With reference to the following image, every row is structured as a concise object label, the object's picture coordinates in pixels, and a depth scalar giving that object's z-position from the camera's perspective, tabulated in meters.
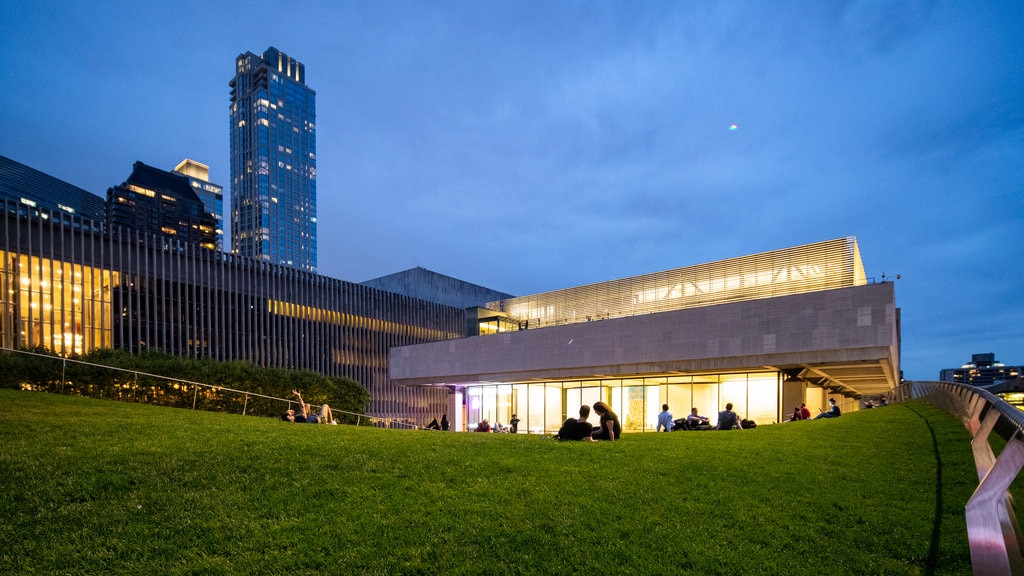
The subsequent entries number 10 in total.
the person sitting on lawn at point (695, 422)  19.79
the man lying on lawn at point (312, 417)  17.56
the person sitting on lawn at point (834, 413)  20.42
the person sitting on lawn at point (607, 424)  11.95
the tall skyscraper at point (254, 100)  198.75
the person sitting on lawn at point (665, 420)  19.94
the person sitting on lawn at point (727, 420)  17.62
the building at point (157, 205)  141.62
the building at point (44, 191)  152.88
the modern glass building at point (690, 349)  24.70
